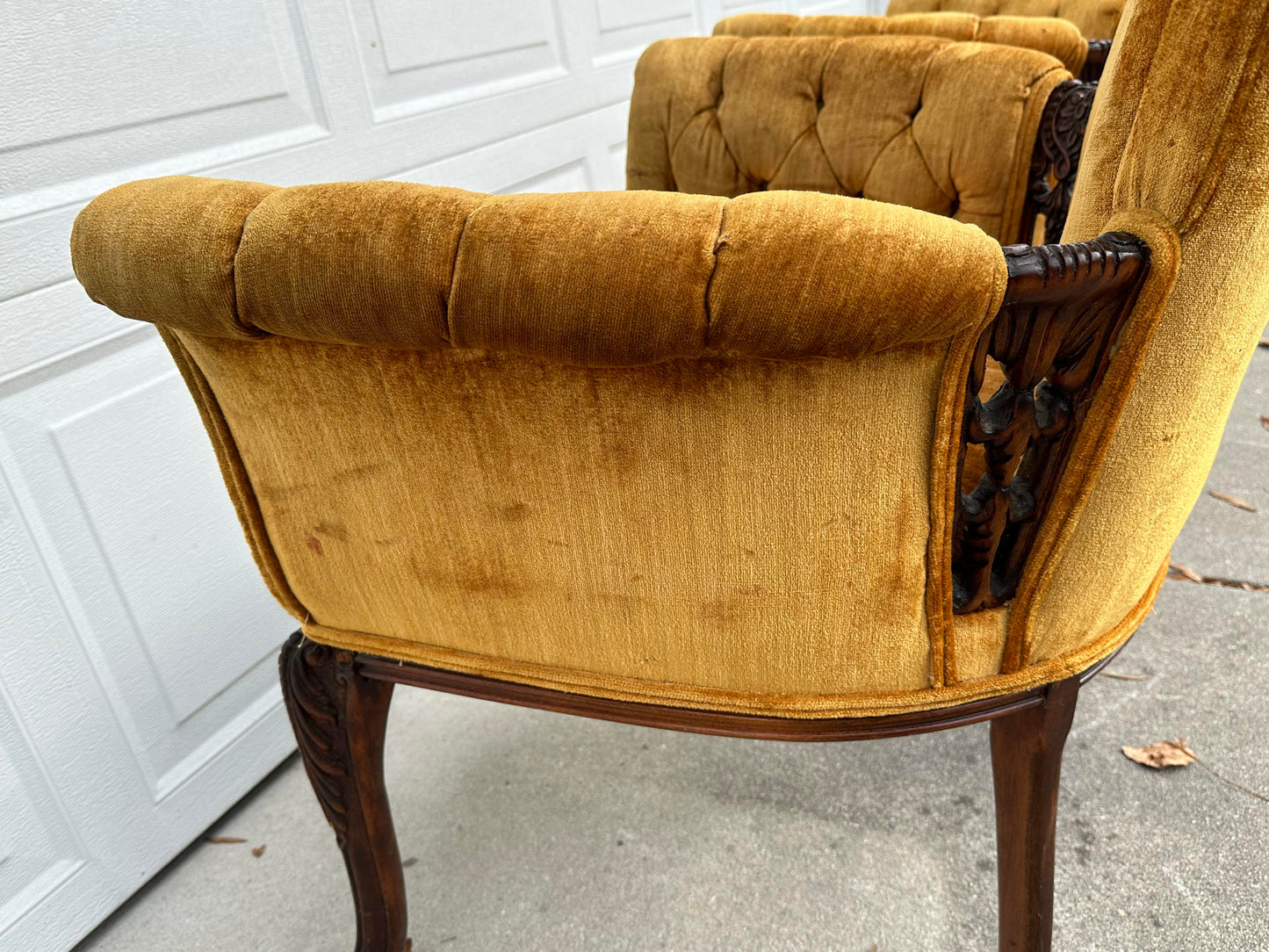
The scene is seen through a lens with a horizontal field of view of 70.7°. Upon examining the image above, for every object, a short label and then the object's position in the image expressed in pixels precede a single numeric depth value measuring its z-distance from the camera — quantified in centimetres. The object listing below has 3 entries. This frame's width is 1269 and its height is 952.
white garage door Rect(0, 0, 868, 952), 103
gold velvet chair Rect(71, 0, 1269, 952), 56
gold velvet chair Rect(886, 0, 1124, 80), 148
